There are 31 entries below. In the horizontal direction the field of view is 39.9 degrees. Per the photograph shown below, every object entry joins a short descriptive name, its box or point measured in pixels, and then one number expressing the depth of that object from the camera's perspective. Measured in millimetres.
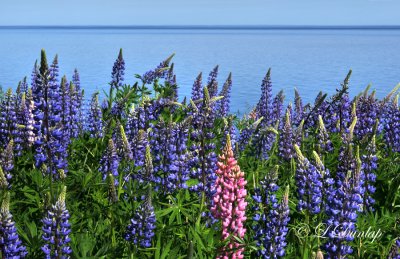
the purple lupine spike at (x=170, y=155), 5422
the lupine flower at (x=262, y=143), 6914
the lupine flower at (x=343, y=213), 4070
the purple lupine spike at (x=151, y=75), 8922
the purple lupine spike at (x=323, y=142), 6292
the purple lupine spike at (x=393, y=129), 7859
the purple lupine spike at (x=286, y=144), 6676
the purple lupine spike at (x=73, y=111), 8101
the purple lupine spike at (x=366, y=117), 7727
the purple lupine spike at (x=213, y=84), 9312
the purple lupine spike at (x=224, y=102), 9969
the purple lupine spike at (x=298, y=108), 9624
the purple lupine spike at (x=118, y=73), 9320
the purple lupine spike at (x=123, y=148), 5684
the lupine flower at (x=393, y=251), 3906
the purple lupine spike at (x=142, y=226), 4133
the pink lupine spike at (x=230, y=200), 4305
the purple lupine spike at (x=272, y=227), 4223
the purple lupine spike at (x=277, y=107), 10336
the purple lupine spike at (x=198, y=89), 9305
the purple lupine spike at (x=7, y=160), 5141
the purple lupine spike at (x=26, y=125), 6571
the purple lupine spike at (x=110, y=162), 5559
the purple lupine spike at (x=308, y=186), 4801
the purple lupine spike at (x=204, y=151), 5163
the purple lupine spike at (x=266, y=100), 9930
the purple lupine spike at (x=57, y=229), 3600
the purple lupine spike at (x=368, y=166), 5824
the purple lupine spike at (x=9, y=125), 6598
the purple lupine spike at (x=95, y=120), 8077
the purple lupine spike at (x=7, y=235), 3476
